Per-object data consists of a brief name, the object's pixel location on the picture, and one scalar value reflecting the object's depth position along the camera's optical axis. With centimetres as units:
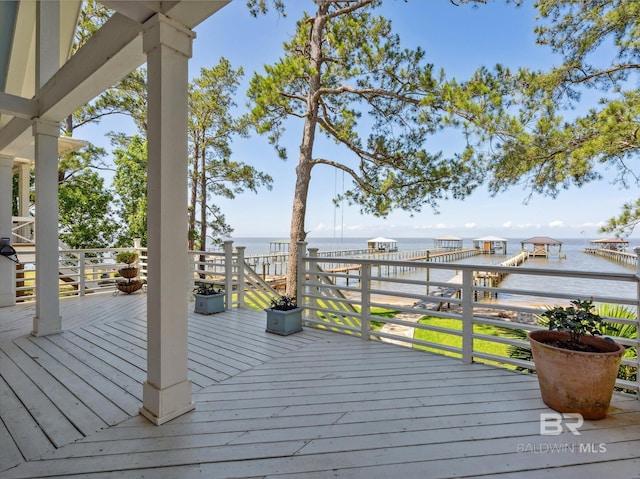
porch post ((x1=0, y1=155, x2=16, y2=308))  489
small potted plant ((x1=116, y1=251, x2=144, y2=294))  613
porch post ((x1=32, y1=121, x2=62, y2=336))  354
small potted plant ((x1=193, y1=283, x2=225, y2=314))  480
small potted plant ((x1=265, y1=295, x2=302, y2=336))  381
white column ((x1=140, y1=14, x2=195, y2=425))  192
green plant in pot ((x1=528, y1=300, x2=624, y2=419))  199
